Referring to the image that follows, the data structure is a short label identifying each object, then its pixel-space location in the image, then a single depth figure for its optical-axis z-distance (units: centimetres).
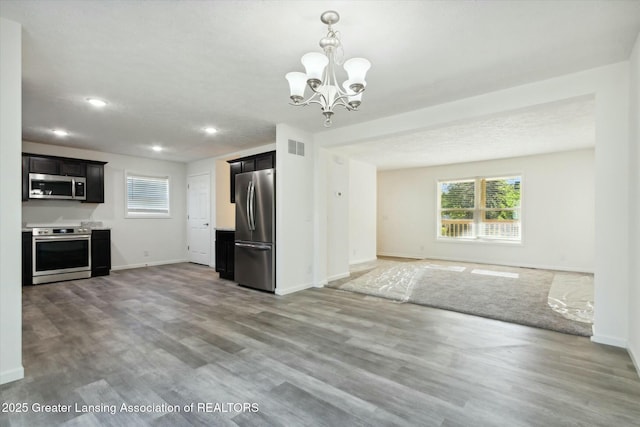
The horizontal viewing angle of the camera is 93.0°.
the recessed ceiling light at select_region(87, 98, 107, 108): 361
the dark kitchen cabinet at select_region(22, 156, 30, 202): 532
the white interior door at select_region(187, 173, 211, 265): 729
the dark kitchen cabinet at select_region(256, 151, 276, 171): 488
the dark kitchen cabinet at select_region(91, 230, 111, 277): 589
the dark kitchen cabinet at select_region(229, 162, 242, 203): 555
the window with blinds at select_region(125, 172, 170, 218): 691
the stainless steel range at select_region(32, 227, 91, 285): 519
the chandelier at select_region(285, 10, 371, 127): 207
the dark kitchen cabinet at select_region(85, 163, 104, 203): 605
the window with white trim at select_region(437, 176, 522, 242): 718
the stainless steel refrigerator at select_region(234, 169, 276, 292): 467
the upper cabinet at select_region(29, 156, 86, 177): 544
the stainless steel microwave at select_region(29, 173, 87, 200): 543
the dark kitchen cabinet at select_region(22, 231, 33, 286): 509
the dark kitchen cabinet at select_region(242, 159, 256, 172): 523
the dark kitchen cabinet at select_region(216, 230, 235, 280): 564
